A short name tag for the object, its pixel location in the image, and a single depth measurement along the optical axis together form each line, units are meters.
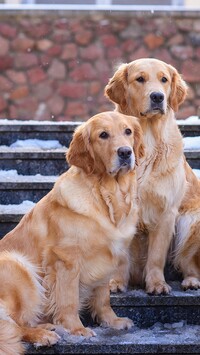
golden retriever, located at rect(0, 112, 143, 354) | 7.09
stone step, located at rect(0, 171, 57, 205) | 9.35
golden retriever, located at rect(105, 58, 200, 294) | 7.98
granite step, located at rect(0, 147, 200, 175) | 10.05
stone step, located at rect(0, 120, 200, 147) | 10.94
